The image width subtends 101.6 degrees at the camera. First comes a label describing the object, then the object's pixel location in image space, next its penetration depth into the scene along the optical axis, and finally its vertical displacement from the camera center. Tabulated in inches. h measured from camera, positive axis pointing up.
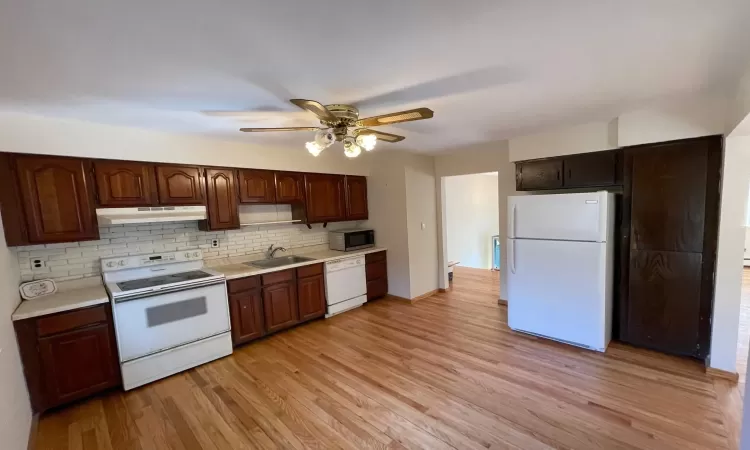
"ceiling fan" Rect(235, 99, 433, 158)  77.1 +20.7
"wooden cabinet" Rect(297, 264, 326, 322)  151.9 -44.5
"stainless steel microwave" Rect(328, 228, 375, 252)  178.5 -21.8
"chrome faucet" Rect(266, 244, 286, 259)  161.3 -23.4
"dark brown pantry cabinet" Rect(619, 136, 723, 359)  101.3 -20.4
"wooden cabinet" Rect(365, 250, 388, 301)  184.1 -44.8
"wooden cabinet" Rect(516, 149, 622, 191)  119.7 +8.2
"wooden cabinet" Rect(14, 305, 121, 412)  88.4 -41.7
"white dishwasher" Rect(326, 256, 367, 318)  163.3 -45.1
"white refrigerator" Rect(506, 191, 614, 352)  112.6 -29.4
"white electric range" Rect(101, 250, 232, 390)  102.7 -36.6
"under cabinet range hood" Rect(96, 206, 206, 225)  105.3 -0.1
